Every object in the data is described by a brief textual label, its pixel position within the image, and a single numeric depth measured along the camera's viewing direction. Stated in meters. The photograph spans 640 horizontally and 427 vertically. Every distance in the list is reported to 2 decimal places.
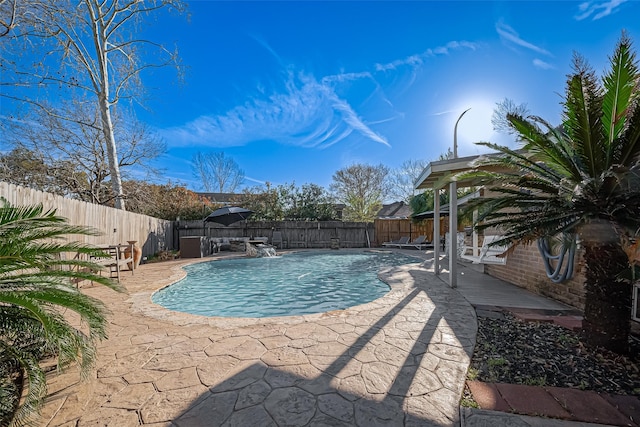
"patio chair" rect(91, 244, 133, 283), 6.59
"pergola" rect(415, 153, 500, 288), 5.45
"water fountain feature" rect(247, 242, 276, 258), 12.76
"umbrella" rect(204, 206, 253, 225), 12.88
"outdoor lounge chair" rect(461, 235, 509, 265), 6.39
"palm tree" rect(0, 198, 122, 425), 1.81
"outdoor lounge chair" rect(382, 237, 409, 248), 16.65
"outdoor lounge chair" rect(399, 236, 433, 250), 16.05
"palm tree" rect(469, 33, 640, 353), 2.60
